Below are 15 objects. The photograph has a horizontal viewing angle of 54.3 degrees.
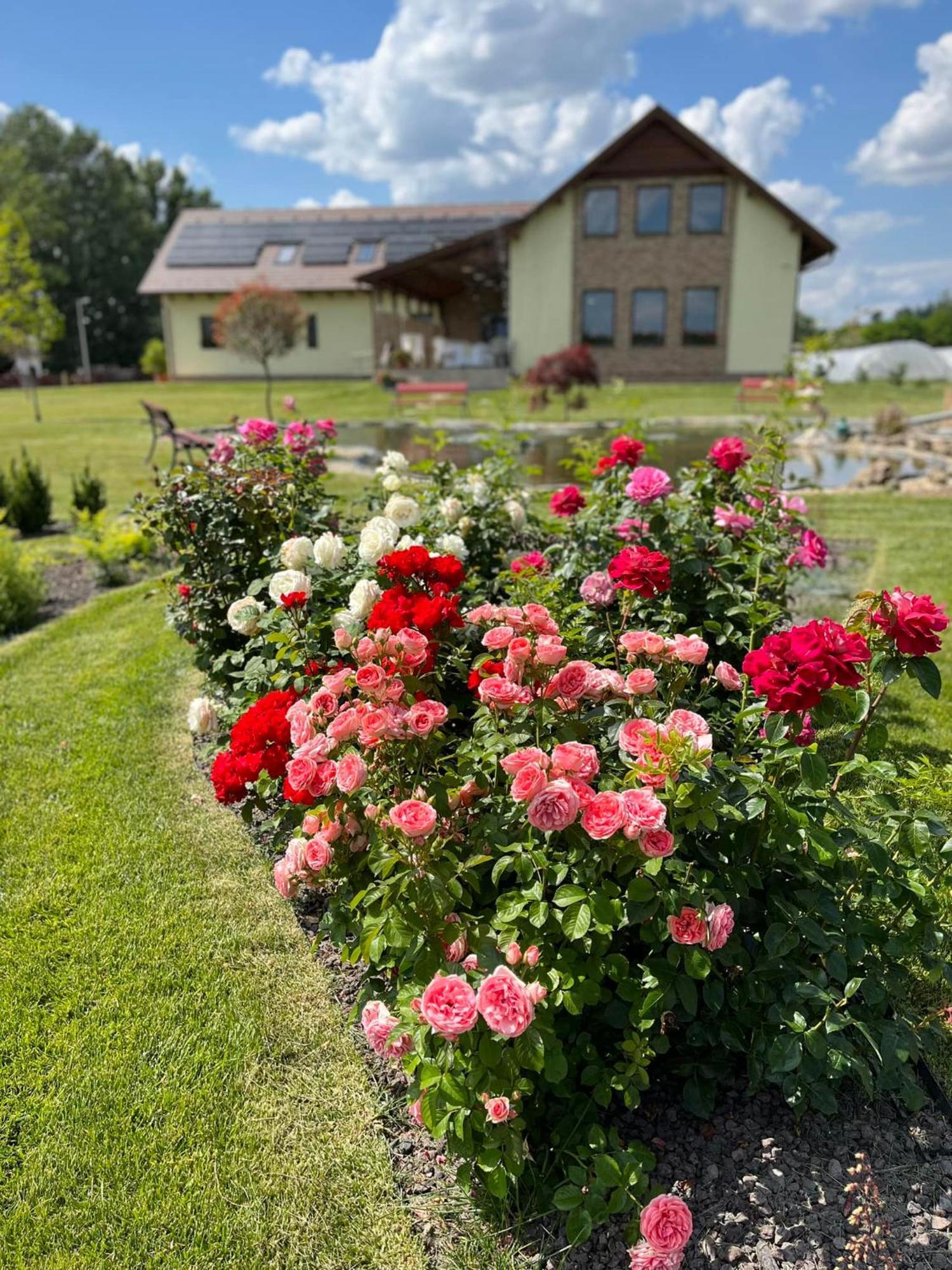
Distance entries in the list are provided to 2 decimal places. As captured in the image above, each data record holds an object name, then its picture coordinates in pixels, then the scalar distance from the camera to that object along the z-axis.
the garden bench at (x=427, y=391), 21.48
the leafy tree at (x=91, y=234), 53.00
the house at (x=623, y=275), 28.00
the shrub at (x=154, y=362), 41.06
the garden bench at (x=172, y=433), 7.64
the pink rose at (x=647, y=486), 3.17
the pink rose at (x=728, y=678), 2.15
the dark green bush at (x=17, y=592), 6.04
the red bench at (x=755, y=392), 20.83
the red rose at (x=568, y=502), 3.65
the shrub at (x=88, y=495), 8.05
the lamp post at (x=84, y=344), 46.19
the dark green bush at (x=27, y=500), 8.63
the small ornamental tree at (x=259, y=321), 21.08
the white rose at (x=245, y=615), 3.08
